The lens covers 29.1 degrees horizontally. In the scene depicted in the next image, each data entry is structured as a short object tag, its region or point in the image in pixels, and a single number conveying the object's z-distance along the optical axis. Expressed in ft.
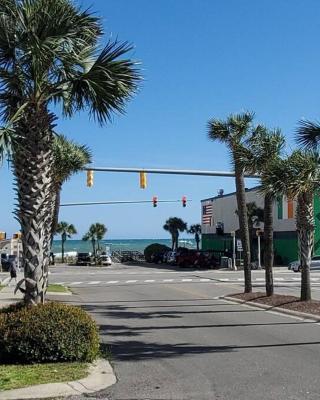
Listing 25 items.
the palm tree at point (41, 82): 32.19
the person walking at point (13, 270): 115.94
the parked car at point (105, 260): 220.94
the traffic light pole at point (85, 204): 184.34
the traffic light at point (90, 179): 105.75
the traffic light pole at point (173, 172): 101.81
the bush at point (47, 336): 29.66
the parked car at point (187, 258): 189.47
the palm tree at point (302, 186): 54.44
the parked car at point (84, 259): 236.02
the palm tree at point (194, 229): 276.82
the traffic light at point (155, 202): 167.08
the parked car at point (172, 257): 206.39
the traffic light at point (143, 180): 107.45
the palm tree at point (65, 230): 300.40
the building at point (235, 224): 187.11
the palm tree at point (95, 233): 302.29
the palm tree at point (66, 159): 82.64
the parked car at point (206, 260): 185.74
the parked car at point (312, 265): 148.05
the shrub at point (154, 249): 238.89
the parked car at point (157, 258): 233.06
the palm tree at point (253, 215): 184.44
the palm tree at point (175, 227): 271.28
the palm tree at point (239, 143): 72.49
